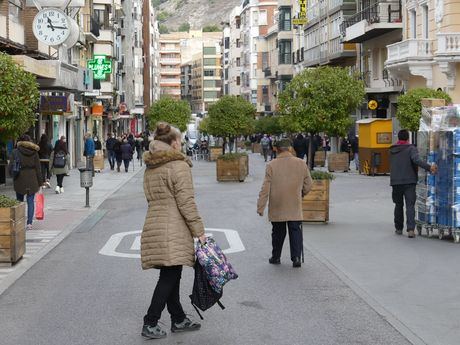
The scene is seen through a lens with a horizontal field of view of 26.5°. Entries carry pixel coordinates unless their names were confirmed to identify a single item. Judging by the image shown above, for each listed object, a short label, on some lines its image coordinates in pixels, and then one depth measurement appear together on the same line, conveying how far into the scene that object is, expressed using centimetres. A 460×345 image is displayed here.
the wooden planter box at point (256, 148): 8290
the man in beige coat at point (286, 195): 1227
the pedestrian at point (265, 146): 5973
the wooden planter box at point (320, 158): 4656
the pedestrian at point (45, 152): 3081
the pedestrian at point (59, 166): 2812
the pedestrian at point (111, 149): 4606
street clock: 3275
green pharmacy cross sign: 6102
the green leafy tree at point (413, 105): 3350
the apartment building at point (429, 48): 3709
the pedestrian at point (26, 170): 1703
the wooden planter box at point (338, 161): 4191
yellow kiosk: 3778
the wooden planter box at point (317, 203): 1770
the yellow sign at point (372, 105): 4950
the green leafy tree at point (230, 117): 5088
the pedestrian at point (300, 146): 4034
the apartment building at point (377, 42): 4762
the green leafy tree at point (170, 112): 8662
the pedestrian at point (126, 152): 4412
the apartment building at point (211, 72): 19512
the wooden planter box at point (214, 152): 6262
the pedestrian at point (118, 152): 4456
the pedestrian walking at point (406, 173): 1552
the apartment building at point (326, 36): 5938
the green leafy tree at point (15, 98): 1460
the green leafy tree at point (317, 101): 3553
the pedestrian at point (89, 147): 3866
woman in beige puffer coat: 790
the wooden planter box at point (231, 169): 3419
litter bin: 2239
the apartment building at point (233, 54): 13200
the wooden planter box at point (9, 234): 1252
